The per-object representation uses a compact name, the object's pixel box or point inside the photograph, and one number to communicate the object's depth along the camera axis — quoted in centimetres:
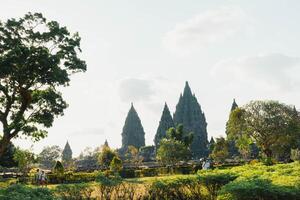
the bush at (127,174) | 4472
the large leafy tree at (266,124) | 5172
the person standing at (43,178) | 2990
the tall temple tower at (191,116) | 10155
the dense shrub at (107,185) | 1541
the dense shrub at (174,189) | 1537
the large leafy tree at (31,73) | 2266
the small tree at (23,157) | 4375
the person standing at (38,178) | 3080
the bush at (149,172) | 4506
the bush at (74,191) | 1442
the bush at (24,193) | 891
